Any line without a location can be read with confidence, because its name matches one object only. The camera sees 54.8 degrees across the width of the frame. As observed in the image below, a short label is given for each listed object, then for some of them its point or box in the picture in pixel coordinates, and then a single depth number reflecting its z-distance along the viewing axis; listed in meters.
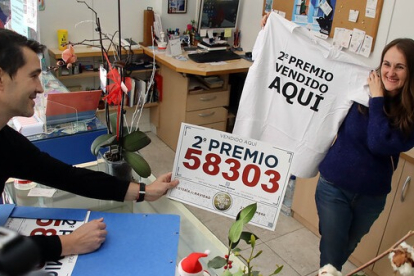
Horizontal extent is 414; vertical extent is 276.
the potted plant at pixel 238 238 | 0.73
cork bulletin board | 2.66
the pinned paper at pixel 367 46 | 2.72
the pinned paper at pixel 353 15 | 2.77
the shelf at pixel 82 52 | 3.26
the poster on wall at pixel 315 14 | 2.97
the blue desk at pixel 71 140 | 2.08
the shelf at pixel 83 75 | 3.30
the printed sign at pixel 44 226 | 1.12
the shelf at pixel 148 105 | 3.60
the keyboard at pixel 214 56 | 3.38
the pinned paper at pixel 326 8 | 2.96
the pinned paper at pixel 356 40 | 2.77
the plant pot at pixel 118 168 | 1.44
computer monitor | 3.64
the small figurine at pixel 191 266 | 0.86
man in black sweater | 1.19
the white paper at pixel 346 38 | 2.86
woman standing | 1.56
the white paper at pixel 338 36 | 2.90
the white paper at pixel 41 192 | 1.43
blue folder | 1.02
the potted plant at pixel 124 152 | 1.43
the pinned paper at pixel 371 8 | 2.64
